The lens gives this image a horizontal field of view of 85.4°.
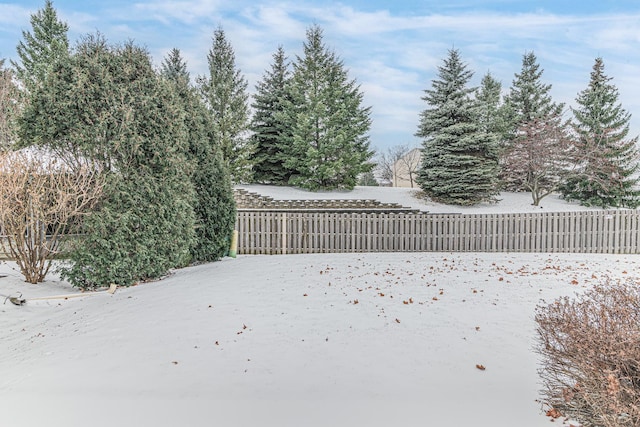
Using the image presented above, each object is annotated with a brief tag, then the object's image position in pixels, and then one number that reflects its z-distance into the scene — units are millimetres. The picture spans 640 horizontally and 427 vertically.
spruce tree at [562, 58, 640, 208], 21219
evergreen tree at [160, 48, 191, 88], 25297
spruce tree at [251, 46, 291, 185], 23812
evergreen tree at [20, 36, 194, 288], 5785
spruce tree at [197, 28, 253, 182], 22344
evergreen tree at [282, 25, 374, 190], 21641
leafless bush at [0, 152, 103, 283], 5621
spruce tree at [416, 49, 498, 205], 20562
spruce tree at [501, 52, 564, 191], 24641
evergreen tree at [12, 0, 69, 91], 21031
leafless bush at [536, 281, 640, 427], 2068
